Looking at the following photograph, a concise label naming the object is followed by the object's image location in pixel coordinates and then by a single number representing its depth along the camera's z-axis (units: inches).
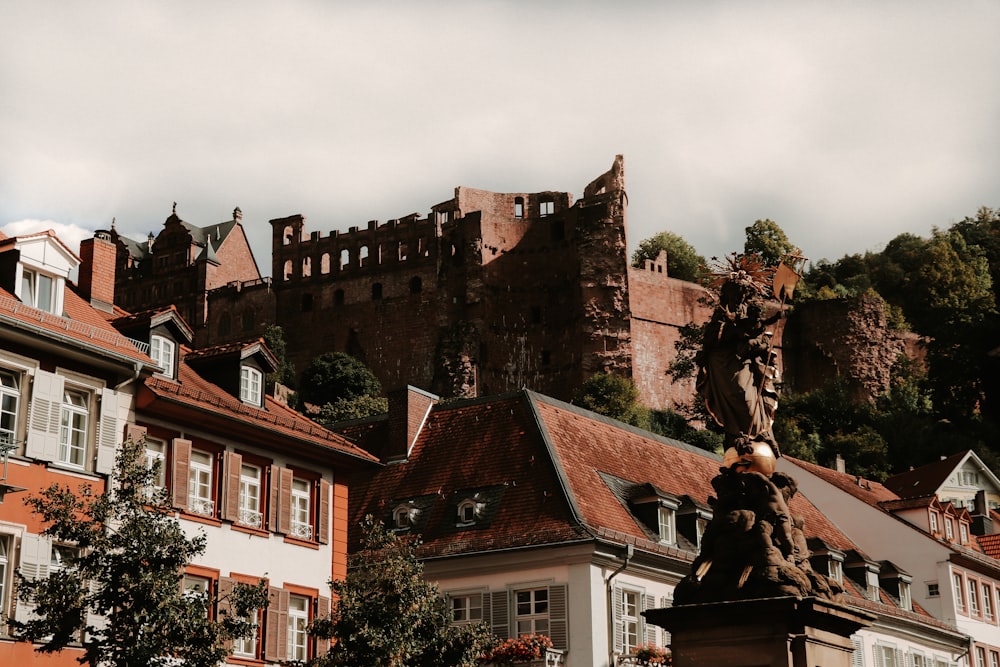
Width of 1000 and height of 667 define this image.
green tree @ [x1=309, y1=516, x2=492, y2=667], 782.5
